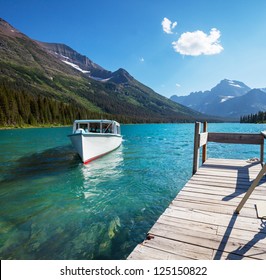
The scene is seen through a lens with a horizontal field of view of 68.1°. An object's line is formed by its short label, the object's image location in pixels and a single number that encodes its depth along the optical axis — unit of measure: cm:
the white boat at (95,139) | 1761
